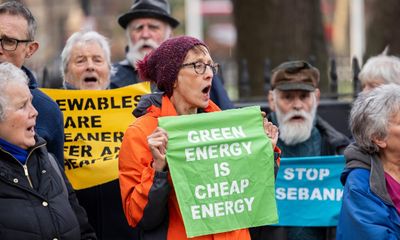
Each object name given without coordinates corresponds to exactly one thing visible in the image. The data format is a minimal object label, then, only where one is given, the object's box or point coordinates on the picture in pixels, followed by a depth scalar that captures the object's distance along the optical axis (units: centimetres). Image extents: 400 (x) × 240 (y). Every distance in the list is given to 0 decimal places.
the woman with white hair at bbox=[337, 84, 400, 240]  786
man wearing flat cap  1081
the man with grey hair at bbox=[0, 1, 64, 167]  880
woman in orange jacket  761
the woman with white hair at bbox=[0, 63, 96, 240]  752
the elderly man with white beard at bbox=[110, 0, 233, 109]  1182
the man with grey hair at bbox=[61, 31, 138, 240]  1000
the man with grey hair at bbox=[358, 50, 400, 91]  1128
